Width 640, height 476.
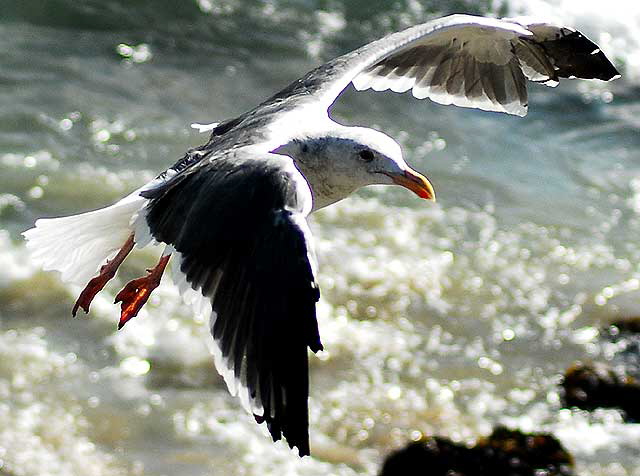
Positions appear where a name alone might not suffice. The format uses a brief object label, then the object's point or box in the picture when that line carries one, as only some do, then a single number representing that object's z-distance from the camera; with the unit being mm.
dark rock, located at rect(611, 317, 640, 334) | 16019
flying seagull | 7000
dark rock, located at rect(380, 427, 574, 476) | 11969
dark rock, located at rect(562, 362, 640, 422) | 13867
